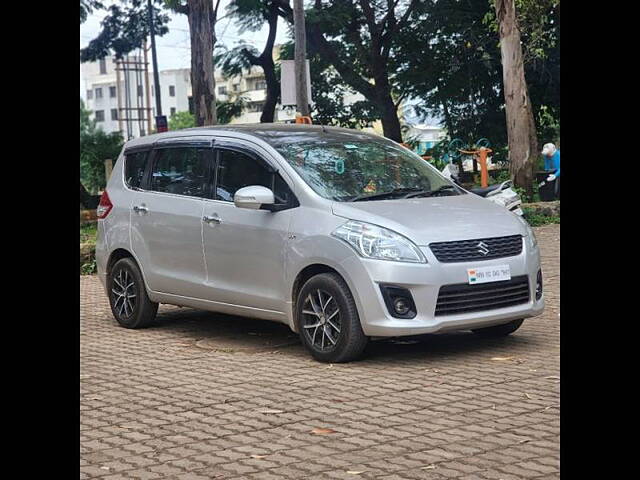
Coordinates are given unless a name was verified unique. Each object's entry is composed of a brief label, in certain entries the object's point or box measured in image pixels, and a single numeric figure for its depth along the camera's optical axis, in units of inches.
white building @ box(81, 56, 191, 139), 6018.7
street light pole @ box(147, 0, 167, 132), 1535.7
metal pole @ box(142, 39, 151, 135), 2753.2
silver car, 322.7
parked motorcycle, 589.0
